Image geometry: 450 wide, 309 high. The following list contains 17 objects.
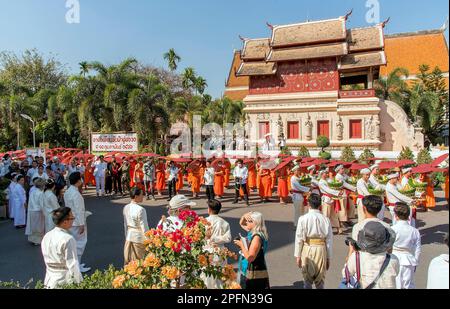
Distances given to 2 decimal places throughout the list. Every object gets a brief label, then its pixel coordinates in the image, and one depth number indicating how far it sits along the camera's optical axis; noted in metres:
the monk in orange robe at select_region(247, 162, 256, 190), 14.20
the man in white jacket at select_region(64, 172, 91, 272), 5.67
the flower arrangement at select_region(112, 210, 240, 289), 2.93
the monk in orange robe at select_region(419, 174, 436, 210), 10.62
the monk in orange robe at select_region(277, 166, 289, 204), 12.06
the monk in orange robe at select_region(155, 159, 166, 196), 14.01
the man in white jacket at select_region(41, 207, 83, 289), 3.61
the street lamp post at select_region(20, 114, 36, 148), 24.65
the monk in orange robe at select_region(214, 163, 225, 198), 13.20
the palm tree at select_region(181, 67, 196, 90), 39.94
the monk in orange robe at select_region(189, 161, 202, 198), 13.39
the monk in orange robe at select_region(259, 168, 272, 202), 12.63
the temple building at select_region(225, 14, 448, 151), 25.23
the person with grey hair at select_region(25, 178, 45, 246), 7.55
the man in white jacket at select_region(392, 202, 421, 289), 4.11
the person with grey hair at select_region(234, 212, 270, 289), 3.70
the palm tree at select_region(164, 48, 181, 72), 42.28
